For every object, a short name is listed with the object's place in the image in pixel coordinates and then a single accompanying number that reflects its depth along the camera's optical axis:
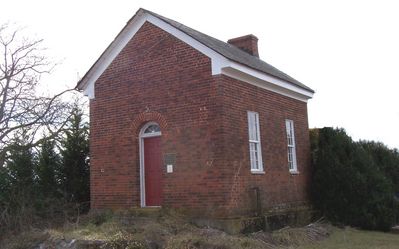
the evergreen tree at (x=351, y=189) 16.88
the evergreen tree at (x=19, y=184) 14.30
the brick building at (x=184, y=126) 13.09
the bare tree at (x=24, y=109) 20.70
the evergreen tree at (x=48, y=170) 16.89
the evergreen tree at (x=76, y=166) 17.12
